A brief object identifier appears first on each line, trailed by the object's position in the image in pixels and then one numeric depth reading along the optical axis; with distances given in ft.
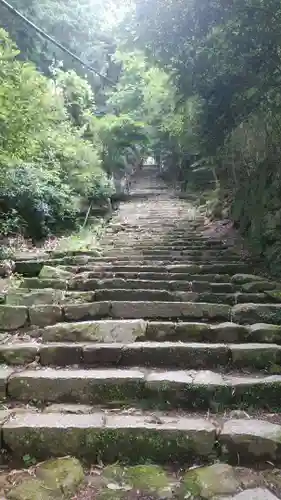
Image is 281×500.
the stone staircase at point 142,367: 8.16
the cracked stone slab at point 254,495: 6.72
